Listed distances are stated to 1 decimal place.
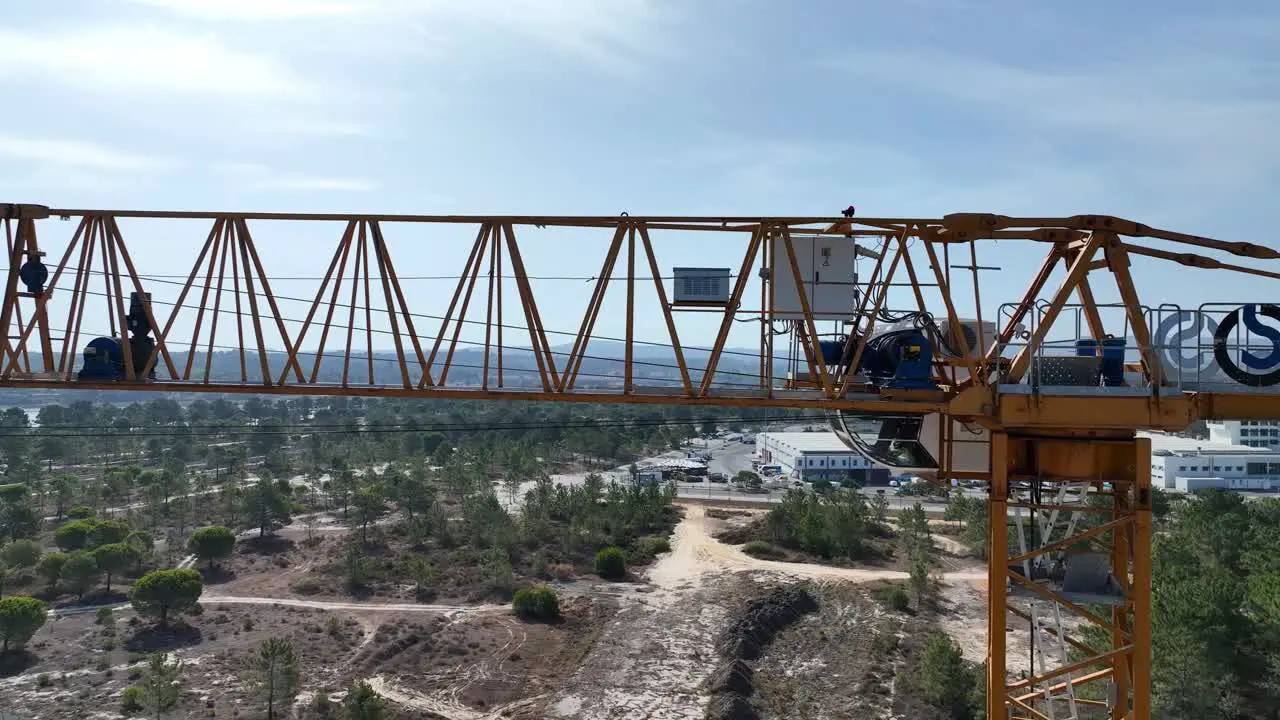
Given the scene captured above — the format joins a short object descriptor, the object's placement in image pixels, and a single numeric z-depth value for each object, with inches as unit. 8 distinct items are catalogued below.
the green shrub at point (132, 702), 1126.4
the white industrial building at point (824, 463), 3339.1
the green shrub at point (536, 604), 1550.2
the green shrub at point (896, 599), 1600.6
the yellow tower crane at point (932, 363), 465.7
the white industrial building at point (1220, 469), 3065.9
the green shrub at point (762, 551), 1995.6
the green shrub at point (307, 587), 1681.8
